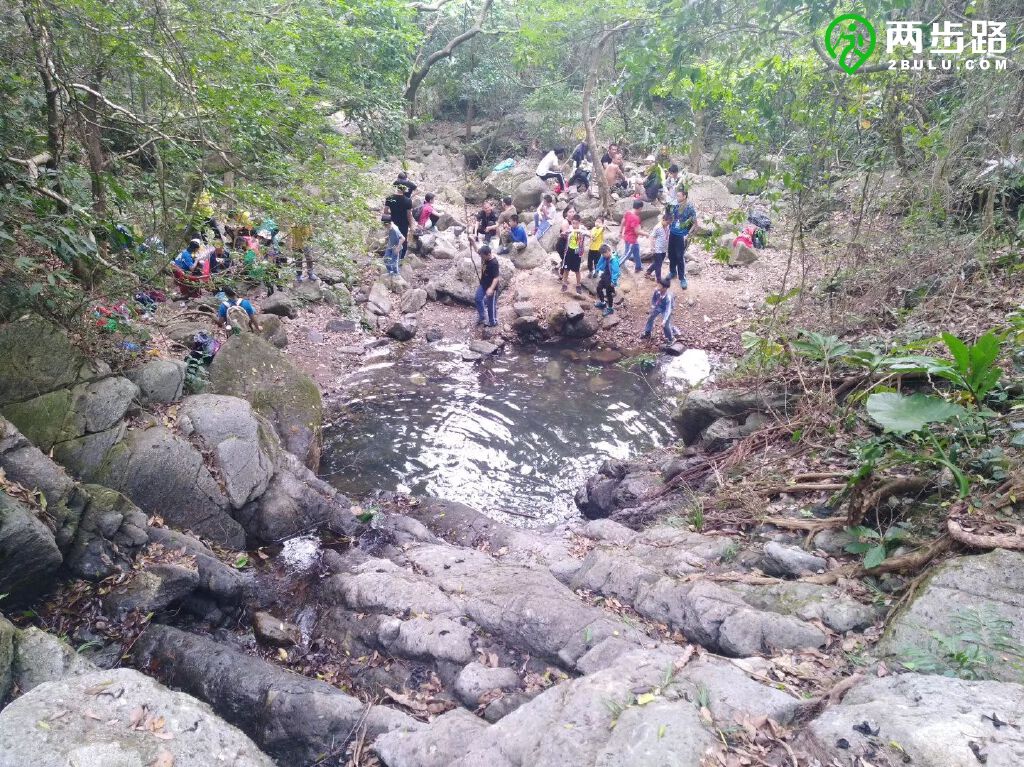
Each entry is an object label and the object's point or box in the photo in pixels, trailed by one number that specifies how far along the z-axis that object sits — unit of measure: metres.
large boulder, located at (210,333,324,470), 7.74
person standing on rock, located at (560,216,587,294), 13.02
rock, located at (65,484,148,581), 4.50
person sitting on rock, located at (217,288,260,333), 8.79
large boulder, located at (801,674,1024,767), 2.19
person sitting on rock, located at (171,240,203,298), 8.37
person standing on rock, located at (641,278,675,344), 12.13
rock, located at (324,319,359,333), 12.08
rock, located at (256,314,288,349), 10.60
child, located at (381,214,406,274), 13.81
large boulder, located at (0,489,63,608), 3.85
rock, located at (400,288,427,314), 13.33
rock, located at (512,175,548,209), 18.45
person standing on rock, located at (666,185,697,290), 11.37
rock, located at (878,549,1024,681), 2.92
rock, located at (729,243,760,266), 14.36
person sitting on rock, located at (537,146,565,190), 18.54
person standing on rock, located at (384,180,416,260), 13.60
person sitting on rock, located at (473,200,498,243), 13.92
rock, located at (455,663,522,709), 3.82
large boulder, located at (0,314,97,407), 5.39
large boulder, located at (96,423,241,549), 5.56
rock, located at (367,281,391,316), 12.88
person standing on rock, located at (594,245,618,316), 12.93
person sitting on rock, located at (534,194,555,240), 16.27
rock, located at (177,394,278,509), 6.12
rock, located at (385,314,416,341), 12.29
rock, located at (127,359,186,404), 6.20
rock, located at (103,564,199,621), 4.41
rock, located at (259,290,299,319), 11.55
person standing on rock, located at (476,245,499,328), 12.12
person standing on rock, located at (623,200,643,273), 13.61
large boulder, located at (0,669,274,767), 2.45
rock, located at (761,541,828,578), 4.27
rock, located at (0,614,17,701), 2.99
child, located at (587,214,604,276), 13.00
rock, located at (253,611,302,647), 4.69
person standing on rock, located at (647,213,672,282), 12.45
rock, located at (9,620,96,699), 3.10
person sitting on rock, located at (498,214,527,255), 15.03
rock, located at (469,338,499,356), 12.17
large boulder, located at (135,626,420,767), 3.50
